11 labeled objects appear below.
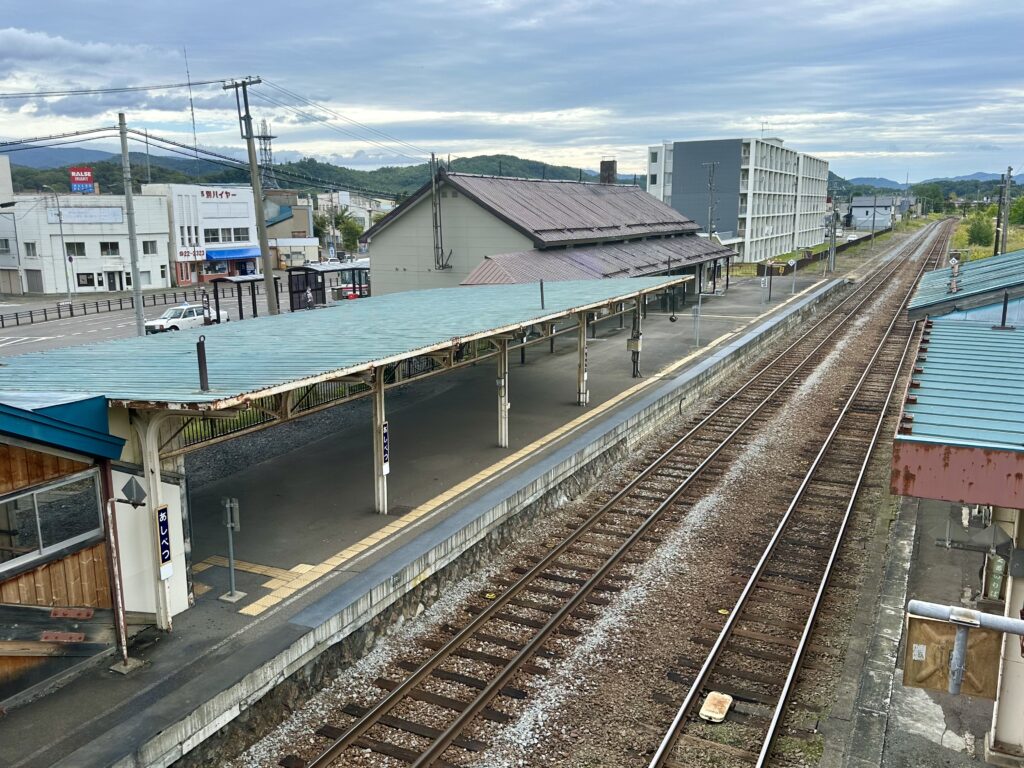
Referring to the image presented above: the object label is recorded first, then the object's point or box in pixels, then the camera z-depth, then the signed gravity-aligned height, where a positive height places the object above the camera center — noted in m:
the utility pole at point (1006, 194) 37.97 +1.54
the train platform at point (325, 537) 7.45 -4.39
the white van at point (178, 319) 32.78 -3.70
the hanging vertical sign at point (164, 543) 8.92 -3.47
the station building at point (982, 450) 6.12 -1.69
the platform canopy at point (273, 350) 9.02 -1.72
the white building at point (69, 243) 50.00 -0.71
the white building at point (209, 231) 56.34 -0.02
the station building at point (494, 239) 29.44 -0.38
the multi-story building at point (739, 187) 67.00 +3.55
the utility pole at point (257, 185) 20.97 +1.17
